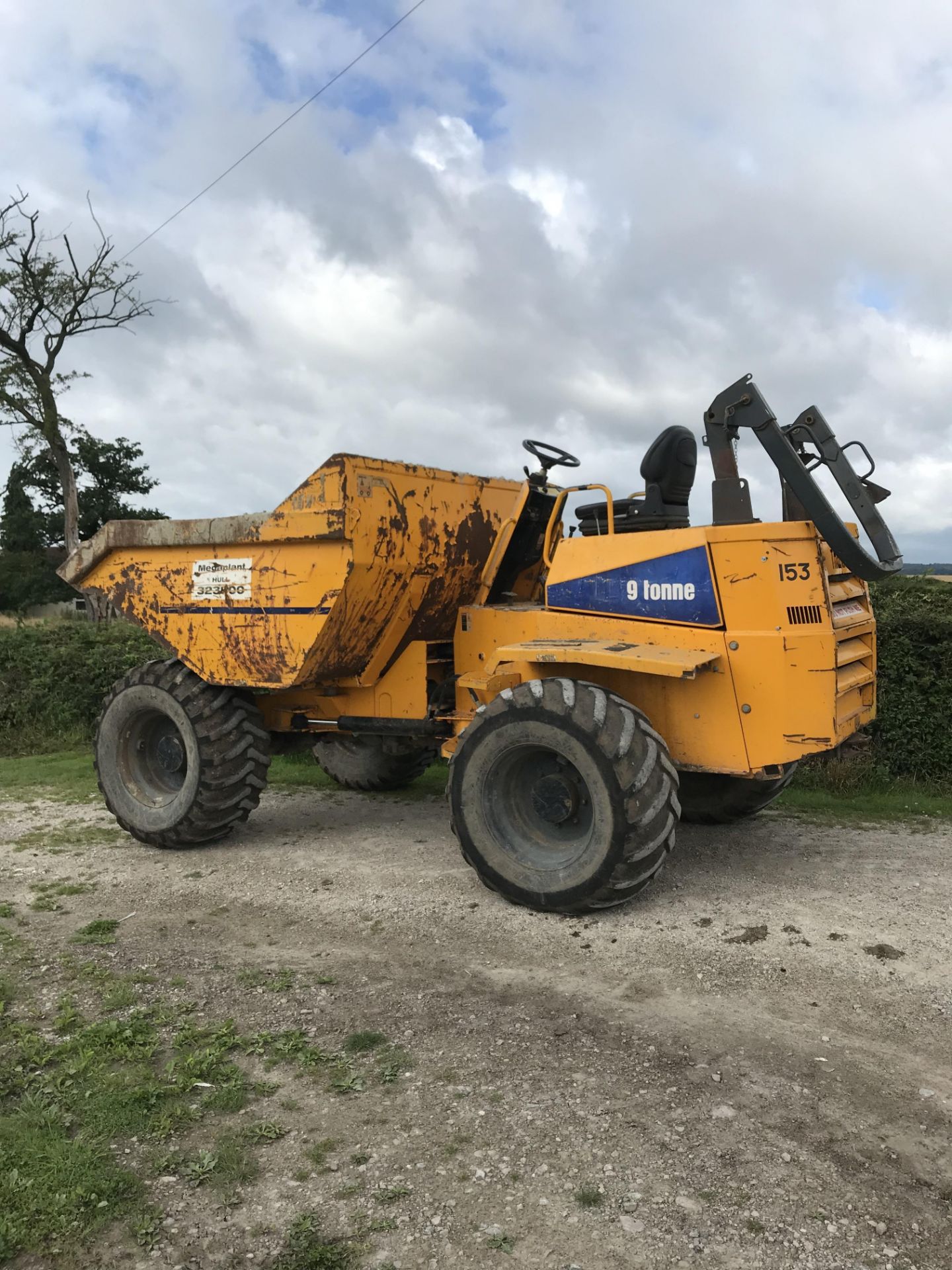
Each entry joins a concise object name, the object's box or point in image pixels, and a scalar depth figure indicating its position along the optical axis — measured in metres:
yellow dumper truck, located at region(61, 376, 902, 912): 4.95
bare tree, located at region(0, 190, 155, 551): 24.83
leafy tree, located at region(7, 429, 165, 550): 41.00
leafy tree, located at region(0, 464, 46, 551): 42.94
